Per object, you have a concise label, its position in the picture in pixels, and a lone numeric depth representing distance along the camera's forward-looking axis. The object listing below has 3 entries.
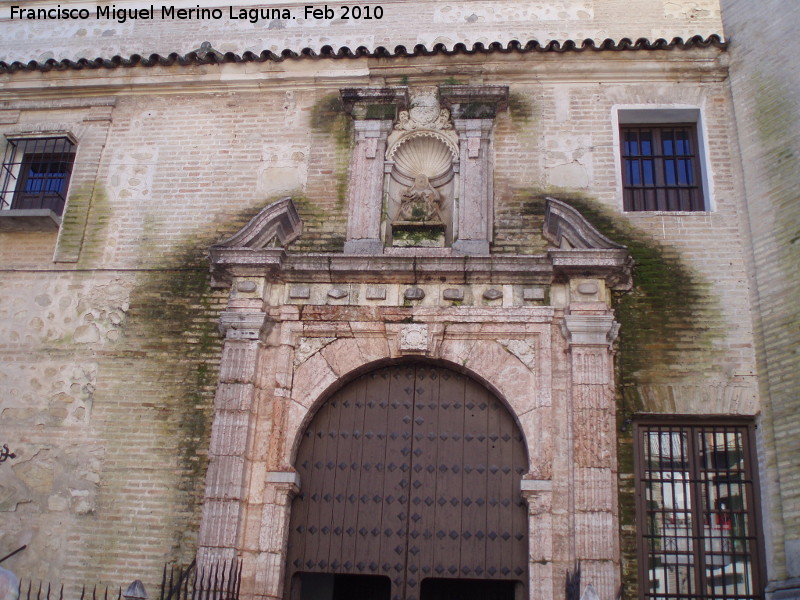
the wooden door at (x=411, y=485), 7.29
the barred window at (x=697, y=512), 6.97
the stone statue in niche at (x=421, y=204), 8.41
